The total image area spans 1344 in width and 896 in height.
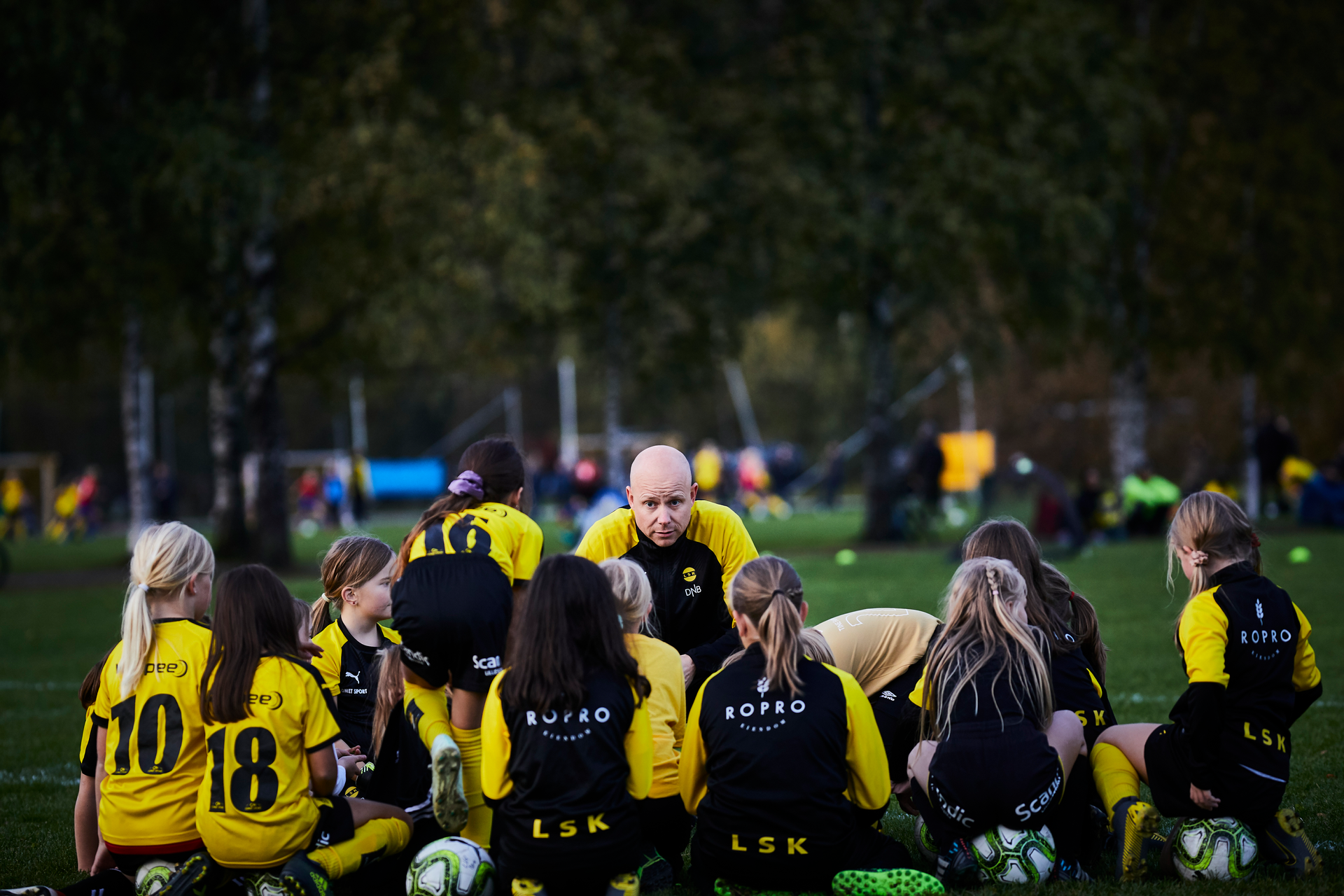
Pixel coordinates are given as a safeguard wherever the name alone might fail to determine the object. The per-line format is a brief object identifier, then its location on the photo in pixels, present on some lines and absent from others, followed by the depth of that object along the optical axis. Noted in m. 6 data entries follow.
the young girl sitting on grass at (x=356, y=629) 10.32
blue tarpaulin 87.81
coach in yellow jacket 10.77
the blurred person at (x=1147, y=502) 42.28
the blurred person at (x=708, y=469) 69.87
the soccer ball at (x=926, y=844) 9.22
